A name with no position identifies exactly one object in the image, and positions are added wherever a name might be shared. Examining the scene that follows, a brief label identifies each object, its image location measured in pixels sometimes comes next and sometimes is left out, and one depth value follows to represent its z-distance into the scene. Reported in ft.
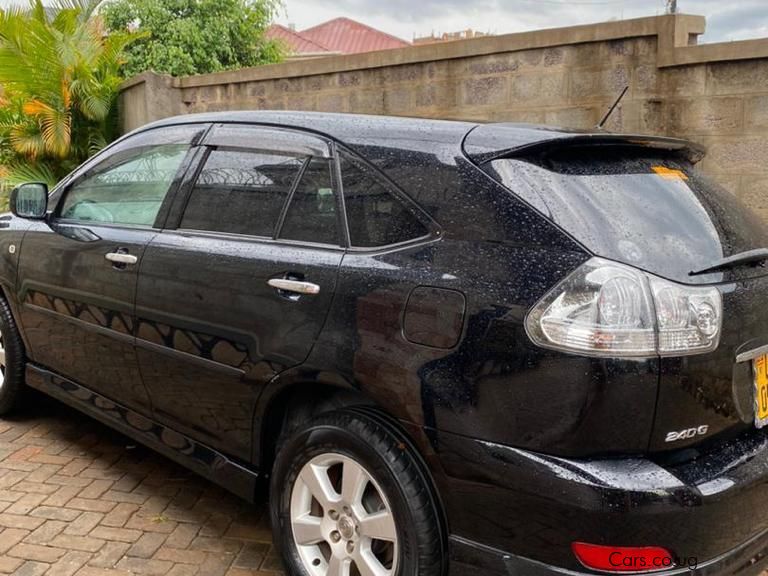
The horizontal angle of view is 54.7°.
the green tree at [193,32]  38.88
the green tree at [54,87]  31.65
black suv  6.31
